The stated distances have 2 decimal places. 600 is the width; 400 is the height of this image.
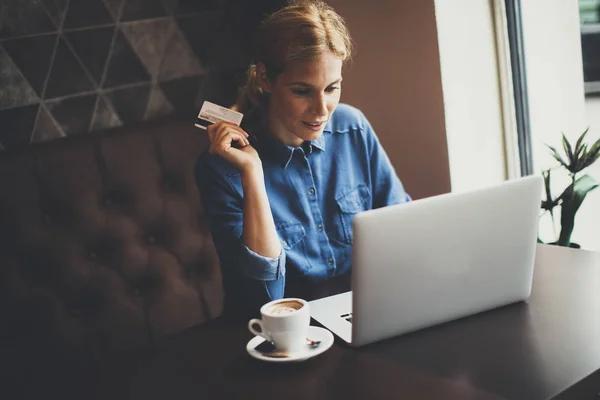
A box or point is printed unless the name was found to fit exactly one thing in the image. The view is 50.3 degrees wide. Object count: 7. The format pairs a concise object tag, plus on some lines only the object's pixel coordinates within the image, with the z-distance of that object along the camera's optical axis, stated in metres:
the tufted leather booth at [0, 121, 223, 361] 1.45
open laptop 0.83
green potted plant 1.47
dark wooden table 0.75
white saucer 0.84
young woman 1.18
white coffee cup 0.85
